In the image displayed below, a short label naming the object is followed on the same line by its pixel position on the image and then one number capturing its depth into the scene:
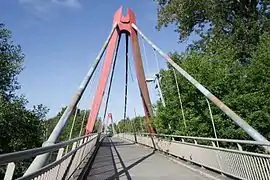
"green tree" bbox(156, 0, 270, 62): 11.86
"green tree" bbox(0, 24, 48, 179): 11.36
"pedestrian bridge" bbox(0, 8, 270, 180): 2.75
